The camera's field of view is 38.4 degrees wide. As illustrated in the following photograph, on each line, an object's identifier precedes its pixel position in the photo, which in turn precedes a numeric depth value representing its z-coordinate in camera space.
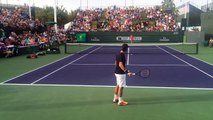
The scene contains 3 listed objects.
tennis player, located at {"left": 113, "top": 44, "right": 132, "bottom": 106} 8.28
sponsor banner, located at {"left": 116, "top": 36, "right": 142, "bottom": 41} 39.53
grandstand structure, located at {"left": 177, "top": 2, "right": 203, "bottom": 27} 50.57
